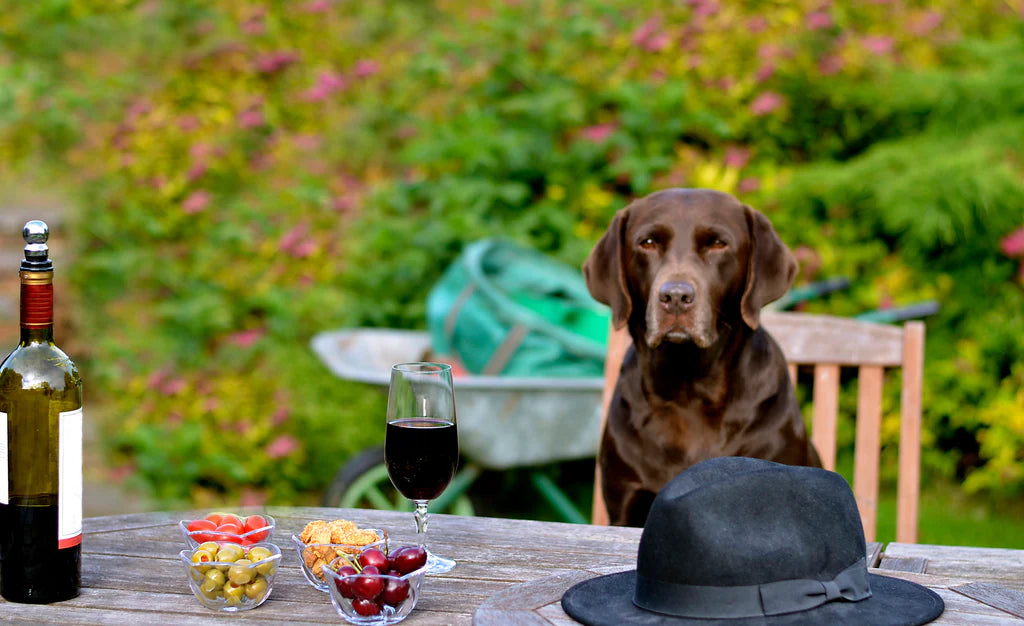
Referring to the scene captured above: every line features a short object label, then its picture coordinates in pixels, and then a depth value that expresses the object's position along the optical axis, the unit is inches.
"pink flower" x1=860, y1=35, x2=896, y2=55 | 189.3
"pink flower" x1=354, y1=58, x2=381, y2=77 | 255.4
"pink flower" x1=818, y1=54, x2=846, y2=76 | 191.8
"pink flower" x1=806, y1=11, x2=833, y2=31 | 193.2
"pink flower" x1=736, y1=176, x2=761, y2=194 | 188.5
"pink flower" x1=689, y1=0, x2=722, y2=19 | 200.4
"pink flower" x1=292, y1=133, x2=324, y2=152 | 251.9
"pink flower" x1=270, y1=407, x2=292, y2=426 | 203.2
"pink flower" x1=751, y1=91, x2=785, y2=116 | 189.3
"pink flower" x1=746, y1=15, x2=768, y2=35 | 196.9
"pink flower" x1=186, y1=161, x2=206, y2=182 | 244.8
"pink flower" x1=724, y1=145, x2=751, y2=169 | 189.5
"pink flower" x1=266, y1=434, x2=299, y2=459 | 198.5
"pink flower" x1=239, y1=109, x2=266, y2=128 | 255.4
